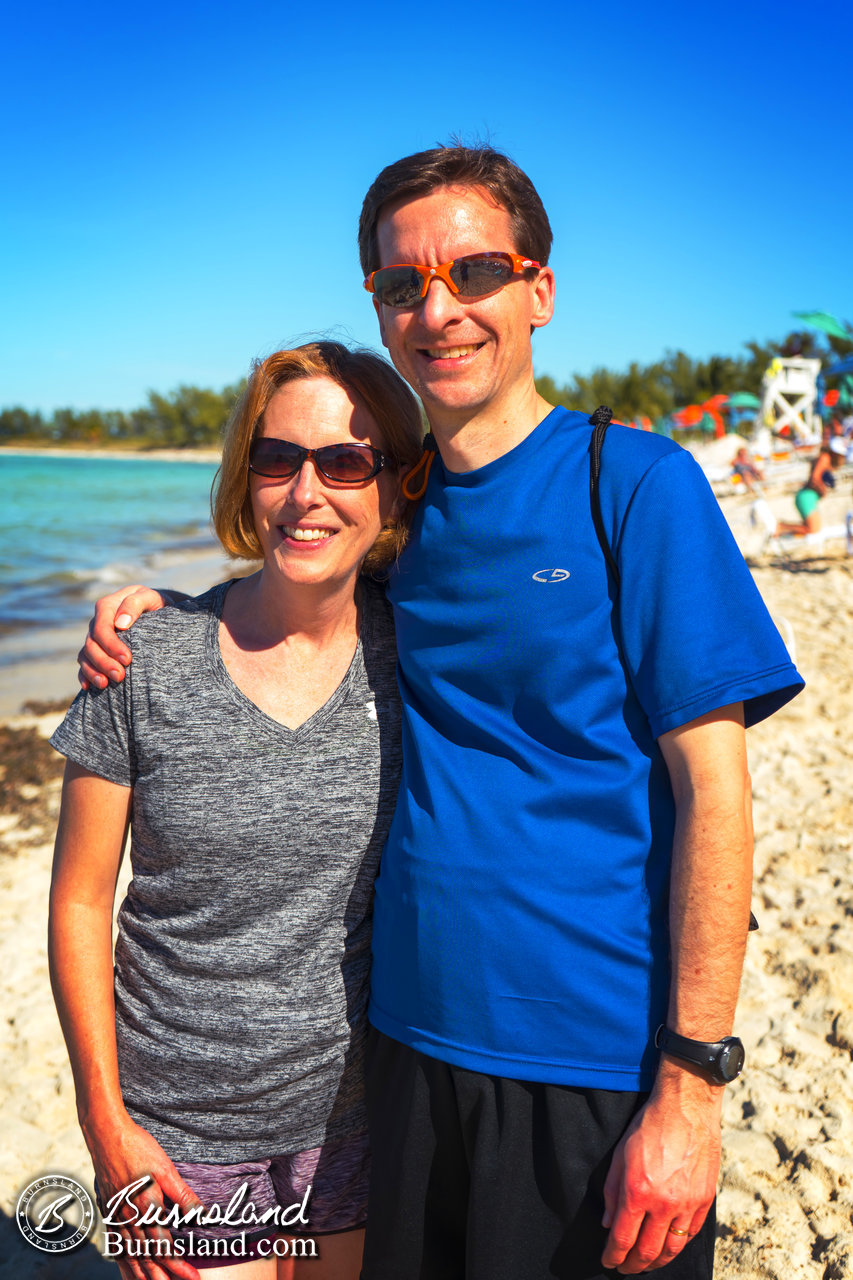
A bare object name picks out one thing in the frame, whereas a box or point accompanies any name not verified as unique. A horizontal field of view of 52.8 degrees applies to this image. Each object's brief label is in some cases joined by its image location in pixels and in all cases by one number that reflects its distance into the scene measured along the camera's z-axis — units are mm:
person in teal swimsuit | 14883
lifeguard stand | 27328
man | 1411
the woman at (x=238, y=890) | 1752
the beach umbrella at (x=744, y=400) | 29822
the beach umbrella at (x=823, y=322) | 16766
